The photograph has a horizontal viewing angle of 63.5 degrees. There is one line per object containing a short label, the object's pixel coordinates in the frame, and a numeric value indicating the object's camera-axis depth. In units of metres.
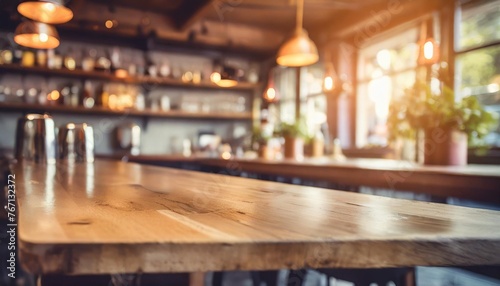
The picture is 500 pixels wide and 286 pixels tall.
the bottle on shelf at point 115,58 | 5.48
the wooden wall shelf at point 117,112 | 4.98
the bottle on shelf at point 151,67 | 5.79
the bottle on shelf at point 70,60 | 5.36
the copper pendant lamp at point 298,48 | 3.21
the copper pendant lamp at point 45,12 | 2.40
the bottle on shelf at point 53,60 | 5.16
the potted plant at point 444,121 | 2.16
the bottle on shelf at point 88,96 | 5.41
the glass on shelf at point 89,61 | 5.41
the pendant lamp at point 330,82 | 3.71
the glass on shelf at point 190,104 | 6.04
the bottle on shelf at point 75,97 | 5.35
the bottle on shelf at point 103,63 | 5.42
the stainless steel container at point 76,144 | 2.39
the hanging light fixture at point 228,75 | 5.04
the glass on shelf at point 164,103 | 5.95
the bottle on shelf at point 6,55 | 4.98
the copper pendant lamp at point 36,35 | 2.61
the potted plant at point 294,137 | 3.53
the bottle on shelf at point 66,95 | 5.31
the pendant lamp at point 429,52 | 2.85
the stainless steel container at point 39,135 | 2.18
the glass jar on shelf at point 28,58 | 5.03
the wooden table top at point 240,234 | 0.42
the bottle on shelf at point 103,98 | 5.56
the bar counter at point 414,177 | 1.66
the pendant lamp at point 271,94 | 4.63
